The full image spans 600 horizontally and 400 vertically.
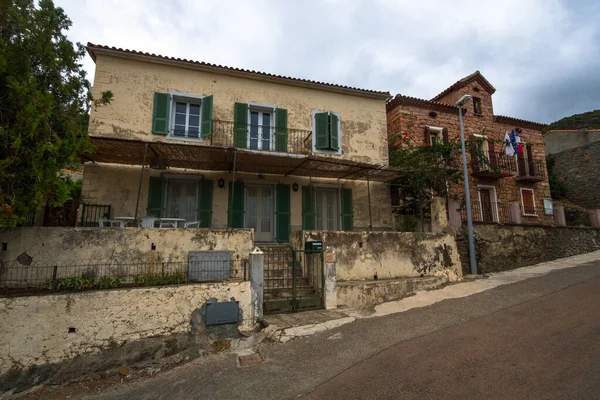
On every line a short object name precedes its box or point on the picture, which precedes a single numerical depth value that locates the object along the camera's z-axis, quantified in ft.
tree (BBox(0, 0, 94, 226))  16.83
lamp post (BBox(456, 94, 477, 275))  33.60
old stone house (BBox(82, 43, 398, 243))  30.83
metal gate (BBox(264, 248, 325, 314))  22.50
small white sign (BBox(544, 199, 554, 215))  53.42
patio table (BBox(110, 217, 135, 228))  25.43
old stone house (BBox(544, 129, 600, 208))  61.57
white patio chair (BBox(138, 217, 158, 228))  26.25
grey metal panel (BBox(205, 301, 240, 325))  18.61
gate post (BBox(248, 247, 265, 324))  19.84
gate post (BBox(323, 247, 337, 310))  23.43
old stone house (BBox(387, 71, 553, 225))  46.75
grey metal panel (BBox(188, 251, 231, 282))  21.04
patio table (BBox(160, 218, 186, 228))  28.68
